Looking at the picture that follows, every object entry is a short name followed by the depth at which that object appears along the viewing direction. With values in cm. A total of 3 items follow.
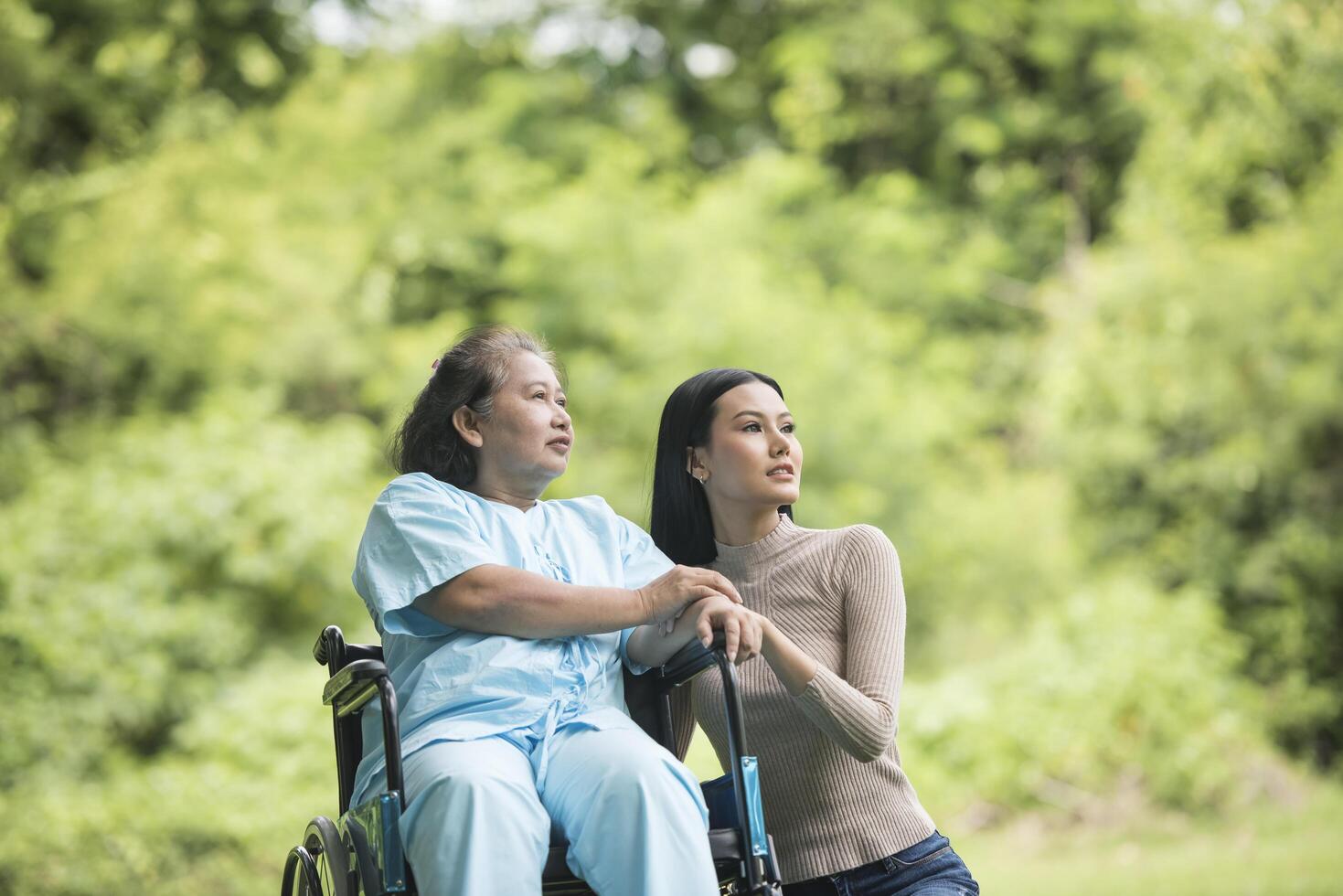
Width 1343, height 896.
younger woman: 547
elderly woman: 527
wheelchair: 529
